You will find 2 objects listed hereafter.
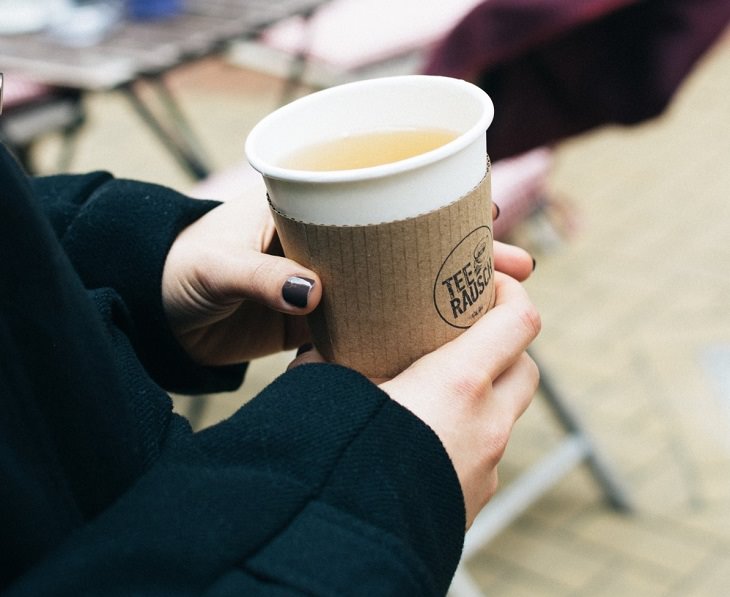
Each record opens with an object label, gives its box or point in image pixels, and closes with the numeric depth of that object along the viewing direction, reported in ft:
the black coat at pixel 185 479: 2.15
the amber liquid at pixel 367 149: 2.87
